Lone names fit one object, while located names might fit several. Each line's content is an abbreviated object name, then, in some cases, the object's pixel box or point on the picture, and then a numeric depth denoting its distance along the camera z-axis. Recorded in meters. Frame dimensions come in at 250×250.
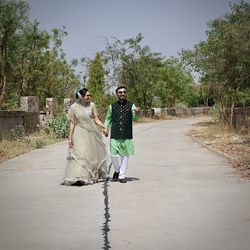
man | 9.35
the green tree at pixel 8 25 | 36.91
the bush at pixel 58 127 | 21.97
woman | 8.90
